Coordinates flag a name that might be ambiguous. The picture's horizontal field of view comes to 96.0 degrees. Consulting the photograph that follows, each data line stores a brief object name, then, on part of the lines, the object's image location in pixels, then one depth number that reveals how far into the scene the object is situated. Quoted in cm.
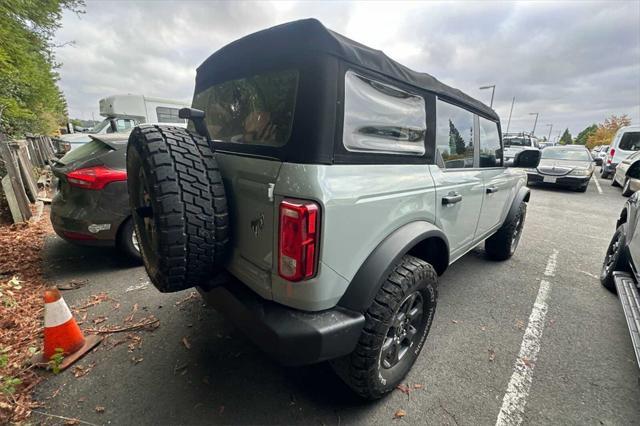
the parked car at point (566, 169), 950
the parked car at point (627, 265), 229
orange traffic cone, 201
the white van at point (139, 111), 877
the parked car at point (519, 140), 1549
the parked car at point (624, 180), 810
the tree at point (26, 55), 536
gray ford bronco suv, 134
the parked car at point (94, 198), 301
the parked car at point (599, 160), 1433
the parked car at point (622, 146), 1145
